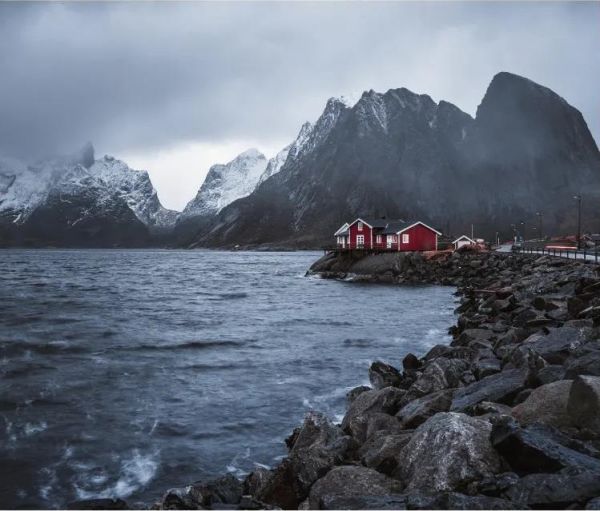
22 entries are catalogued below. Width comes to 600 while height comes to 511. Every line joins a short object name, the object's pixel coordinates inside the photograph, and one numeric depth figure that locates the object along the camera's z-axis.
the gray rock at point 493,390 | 10.76
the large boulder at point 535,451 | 6.95
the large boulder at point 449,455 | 7.63
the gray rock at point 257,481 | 9.47
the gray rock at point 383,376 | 17.38
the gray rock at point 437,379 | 13.77
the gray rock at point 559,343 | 12.43
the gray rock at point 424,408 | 11.06
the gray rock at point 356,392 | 16.64
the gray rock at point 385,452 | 8.93
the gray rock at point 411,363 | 19.38
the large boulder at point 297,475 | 9.04
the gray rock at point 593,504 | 5.97
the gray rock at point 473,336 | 20.16
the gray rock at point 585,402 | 8.24
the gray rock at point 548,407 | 8.66
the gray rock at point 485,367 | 13.67
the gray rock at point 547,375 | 10.59
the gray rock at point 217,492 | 9.07
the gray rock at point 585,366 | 9.95
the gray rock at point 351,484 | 8.10
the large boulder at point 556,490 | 6.30
